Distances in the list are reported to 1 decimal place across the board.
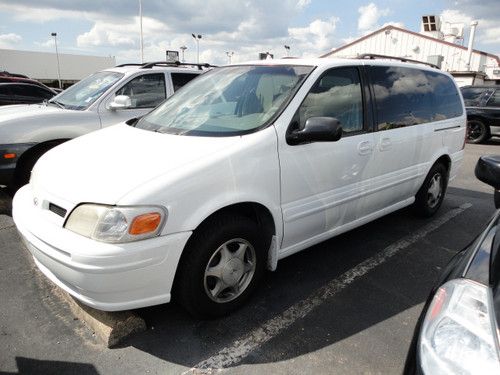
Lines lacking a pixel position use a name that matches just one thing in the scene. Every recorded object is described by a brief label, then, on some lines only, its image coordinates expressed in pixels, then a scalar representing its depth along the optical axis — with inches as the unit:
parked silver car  186.4
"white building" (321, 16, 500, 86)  1047.0
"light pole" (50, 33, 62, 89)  2076.6
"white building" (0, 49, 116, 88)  2022.6
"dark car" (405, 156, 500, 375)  47.4
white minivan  89.8
